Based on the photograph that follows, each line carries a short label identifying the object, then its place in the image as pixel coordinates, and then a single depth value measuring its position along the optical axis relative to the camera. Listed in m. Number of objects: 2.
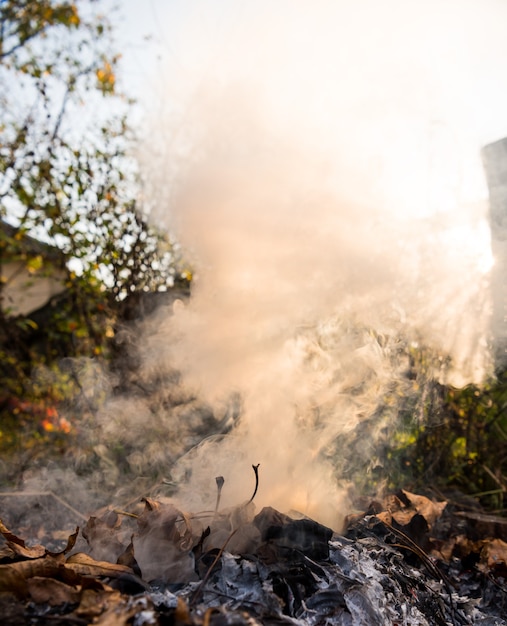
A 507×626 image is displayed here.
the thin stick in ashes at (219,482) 0.91
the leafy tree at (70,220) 1.80
